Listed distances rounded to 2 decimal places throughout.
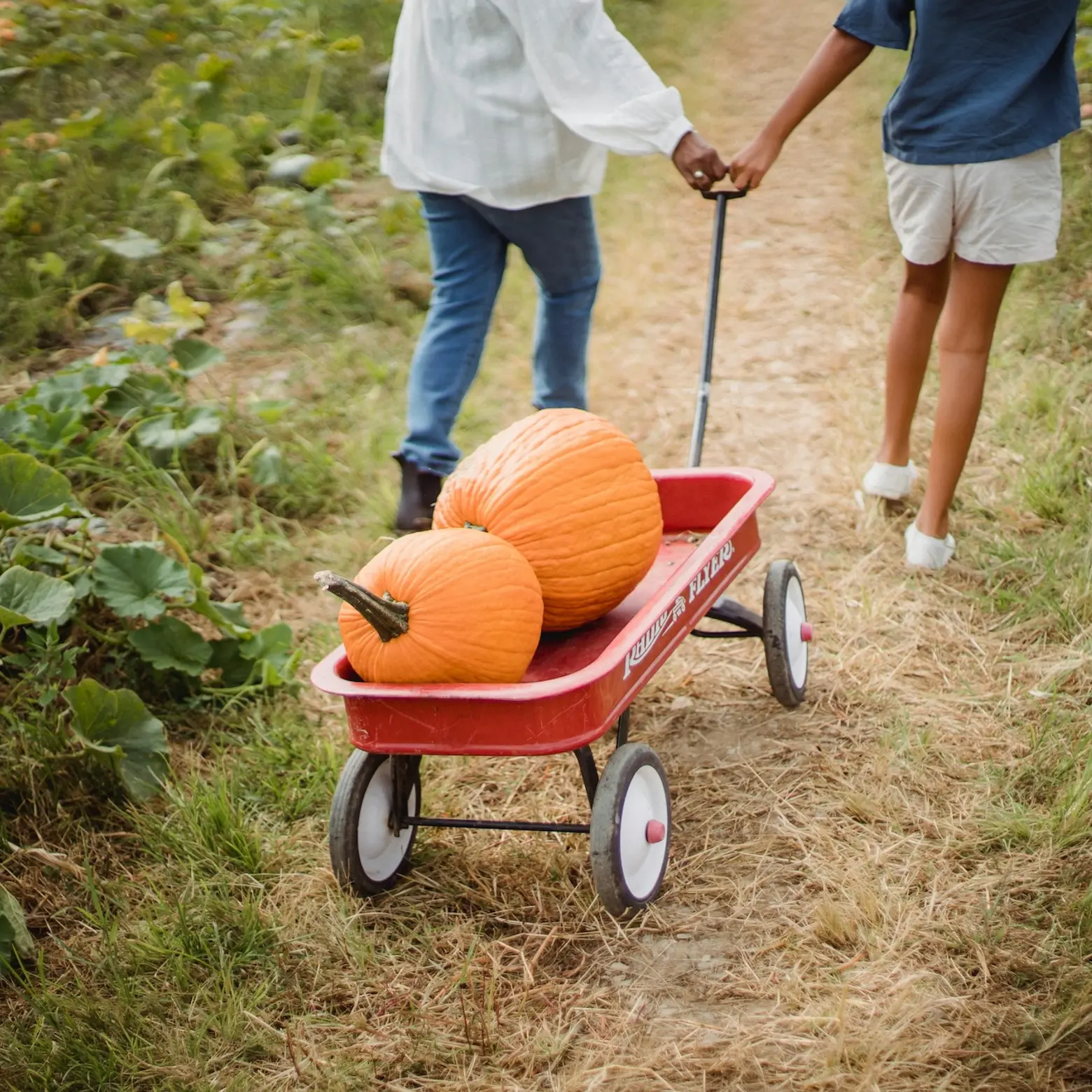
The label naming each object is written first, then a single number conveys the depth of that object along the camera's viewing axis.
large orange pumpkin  2.18
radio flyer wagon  1.93
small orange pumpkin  1.98
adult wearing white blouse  2.79
